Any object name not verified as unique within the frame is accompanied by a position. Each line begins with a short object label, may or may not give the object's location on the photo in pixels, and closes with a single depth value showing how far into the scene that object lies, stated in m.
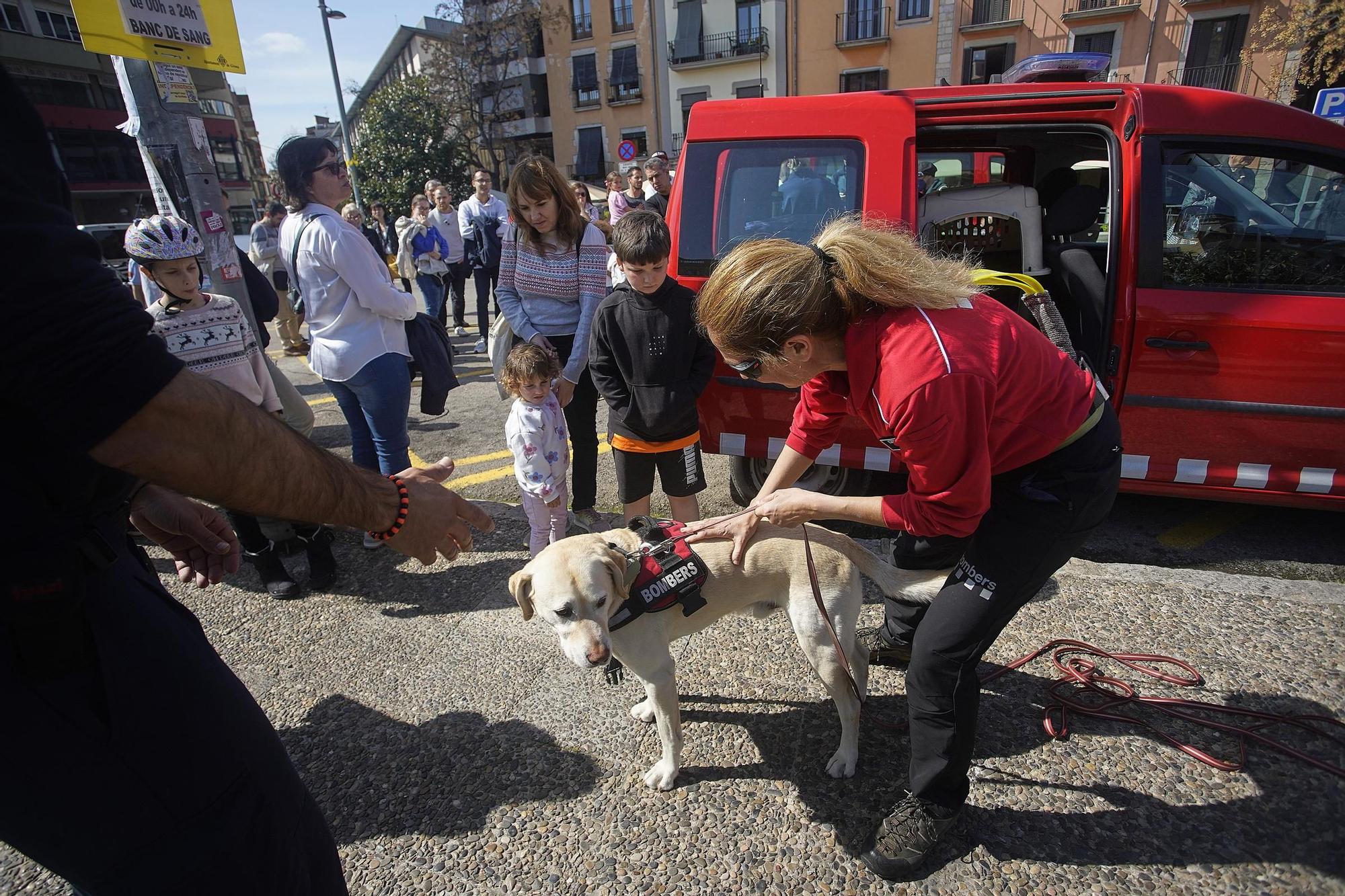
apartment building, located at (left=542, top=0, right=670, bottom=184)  33.44
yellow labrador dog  2.05
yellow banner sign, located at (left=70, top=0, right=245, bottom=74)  3.64
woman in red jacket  1.61
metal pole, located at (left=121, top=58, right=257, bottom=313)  4.21
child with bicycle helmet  3.10
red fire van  3.16
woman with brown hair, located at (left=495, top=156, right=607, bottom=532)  3.63
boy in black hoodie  3.12
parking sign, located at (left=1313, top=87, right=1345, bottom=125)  7.30
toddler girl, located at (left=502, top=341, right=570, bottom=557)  3.36
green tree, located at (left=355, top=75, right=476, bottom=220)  27.19
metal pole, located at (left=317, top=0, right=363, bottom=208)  18.82
